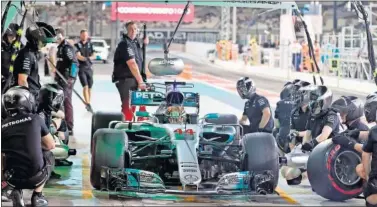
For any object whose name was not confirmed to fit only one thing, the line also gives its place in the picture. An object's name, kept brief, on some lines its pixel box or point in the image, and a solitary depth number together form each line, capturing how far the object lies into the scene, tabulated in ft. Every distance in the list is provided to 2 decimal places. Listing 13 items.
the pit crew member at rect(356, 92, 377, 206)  44.27
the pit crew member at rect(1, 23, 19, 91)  71.20
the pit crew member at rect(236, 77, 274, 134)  66.44
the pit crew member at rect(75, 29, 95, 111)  96.63
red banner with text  326.65
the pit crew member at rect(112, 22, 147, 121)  74.08
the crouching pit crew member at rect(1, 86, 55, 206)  46.75
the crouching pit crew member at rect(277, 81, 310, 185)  62.80
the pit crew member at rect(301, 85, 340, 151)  59.52
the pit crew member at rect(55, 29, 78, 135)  84.79
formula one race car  51.52
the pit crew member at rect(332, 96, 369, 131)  55.52
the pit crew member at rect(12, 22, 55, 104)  57.72
